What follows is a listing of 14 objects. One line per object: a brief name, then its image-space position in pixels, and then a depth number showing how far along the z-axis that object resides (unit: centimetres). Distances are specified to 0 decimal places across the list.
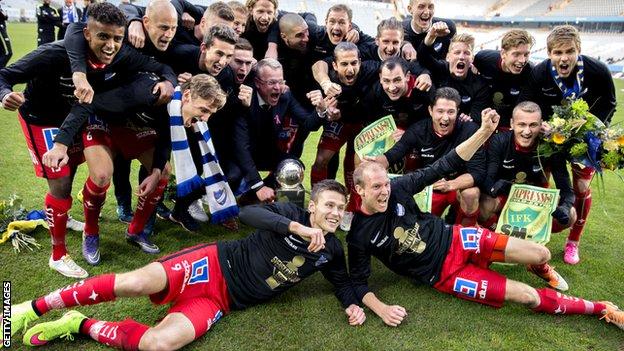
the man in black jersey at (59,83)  305
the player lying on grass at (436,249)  311
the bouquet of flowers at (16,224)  369
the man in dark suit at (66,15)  1213
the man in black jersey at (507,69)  404
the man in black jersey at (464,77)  423
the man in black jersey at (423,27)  479
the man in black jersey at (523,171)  363
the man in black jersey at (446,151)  381
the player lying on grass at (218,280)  262
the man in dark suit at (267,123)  393
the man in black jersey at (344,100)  410
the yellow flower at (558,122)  346
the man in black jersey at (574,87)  375
